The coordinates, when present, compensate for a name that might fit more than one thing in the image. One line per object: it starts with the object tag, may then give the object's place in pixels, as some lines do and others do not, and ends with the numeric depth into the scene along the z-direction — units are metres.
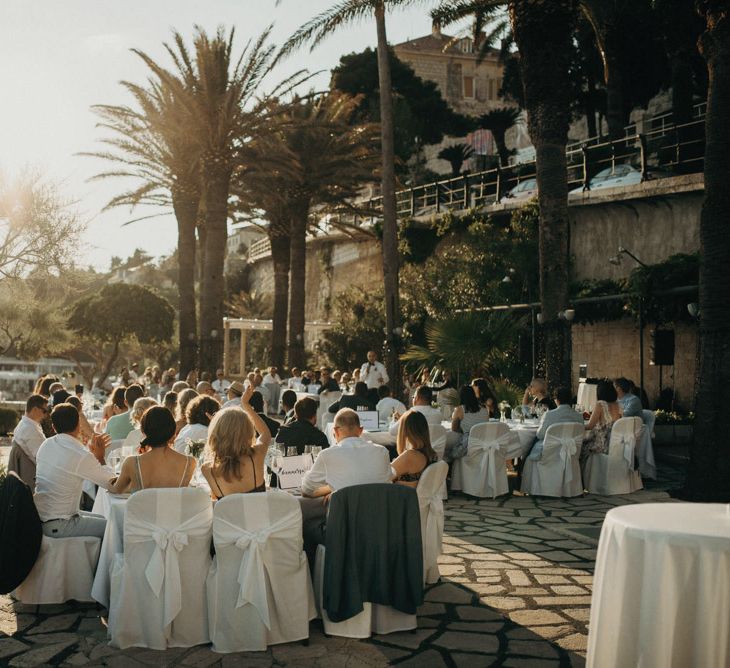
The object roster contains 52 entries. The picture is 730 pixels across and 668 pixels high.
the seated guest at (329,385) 18.31
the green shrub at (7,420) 19.24
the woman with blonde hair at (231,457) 5.57
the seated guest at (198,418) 7.56
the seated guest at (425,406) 10.38
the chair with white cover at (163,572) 5.16
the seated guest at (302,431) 7.75
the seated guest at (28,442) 7.55
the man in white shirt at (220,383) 19.90
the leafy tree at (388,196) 19.41
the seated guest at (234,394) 11.40
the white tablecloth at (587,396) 15.73
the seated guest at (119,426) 9.20
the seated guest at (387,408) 11.87
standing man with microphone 19.95
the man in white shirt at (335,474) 5.84
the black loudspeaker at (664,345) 17.83
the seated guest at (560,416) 10.57
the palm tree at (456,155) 38.31
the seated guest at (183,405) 8.63
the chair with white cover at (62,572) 6.02
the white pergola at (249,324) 37.31
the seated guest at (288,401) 11.88
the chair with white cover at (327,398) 17.98
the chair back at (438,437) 10.37
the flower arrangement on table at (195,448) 7.04
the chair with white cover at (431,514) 6.48
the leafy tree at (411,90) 48.41
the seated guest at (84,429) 8.53
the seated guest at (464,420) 10.80
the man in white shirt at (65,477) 6.05
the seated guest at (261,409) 9.65
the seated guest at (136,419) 8.17
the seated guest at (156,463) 5.69
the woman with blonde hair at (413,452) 6.48
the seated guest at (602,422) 10.81
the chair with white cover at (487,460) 10.45
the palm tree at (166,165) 21.91
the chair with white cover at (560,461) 10.44
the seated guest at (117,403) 10.23
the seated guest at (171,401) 10.23
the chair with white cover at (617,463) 10.66
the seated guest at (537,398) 12.36
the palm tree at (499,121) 37.19
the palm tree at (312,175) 26.20
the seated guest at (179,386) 11.85
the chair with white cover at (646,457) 11.80
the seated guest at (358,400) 12.19
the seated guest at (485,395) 11.92
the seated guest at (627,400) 11.78
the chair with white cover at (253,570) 5.13
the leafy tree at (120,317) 38.09
